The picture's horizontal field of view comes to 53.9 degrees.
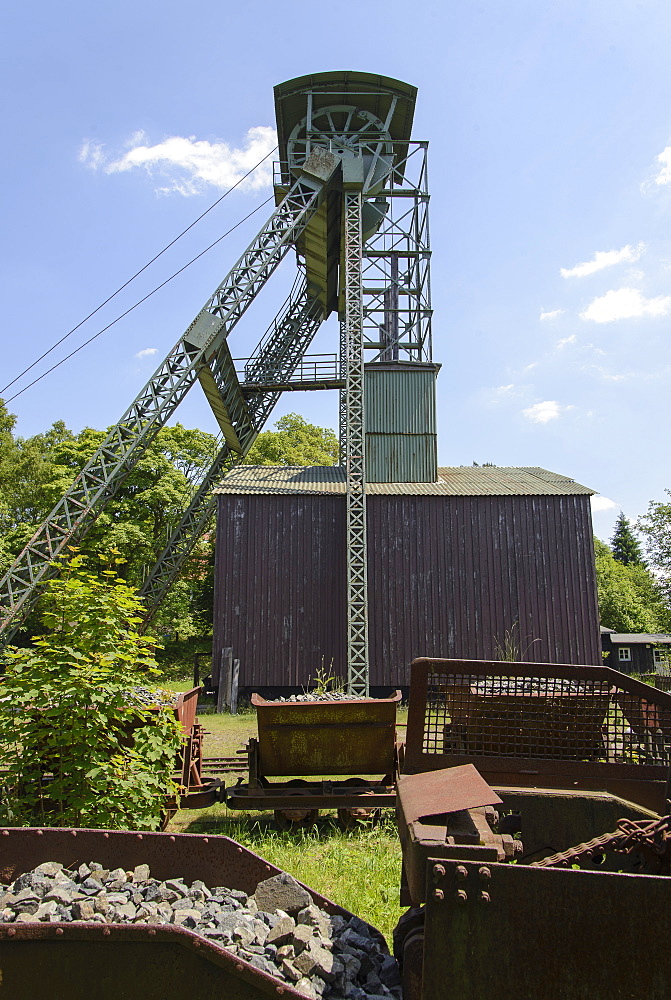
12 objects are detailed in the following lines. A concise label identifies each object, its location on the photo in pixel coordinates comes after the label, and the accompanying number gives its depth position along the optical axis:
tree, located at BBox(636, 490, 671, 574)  39.03
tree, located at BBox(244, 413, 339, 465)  37.72
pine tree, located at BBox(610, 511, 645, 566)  69.88
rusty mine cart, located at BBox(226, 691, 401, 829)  7.04
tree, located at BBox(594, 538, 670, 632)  46.38
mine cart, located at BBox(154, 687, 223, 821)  7.50
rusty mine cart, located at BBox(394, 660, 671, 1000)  2.25
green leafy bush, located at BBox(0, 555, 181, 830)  5.14
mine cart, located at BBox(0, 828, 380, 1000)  2.51
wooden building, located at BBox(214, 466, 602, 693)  19.59
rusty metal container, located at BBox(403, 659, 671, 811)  4.21
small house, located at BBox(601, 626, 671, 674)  35.91
